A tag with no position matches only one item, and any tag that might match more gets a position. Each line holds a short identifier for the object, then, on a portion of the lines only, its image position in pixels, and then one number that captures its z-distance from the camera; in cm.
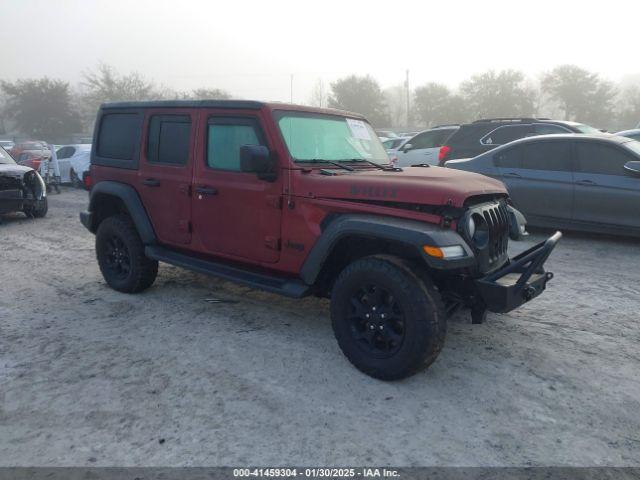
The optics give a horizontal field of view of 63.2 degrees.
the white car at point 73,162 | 1614
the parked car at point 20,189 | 943
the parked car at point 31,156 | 1661
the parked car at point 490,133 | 1041
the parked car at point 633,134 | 1034
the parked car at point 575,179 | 691
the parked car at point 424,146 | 1297
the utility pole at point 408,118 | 5858
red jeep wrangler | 328
